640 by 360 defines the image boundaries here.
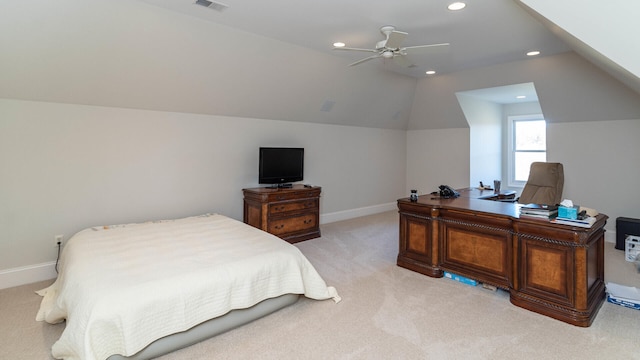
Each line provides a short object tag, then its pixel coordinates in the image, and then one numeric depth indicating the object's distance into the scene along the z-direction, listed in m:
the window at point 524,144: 7.22
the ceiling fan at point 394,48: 3.08
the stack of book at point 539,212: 2.84
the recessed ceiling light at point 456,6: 3.01
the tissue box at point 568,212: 2.70
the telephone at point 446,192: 4.07
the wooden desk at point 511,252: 2.65
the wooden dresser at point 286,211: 4.73
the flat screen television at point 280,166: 5.02
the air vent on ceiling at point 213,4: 2.99
